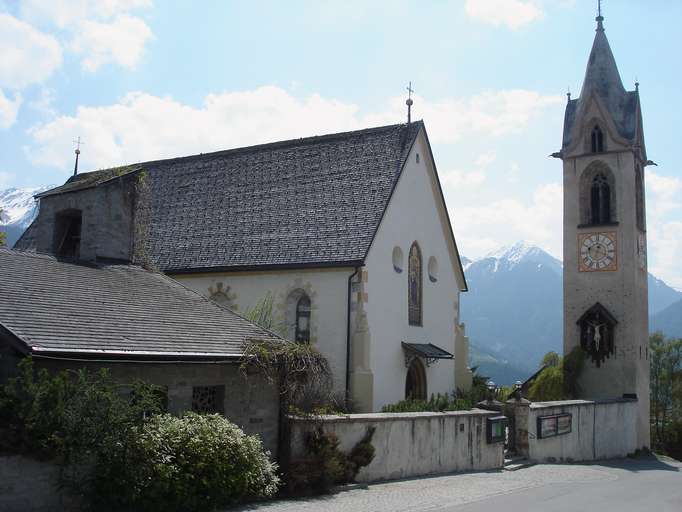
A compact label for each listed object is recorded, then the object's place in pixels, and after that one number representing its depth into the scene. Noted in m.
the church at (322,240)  20.84
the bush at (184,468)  11.52
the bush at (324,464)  14.43
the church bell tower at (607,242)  37.50
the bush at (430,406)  20.83
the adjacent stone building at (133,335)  12.02
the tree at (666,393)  55.03
